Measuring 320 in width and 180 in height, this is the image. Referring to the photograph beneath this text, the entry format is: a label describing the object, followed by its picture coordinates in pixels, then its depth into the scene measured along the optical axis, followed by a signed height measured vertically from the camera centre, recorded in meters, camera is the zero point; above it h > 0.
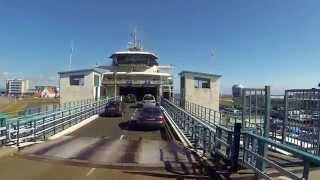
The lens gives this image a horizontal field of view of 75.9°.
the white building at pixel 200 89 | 26.64 +0.50
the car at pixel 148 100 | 24.84 -1.00
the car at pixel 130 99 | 32.38 -1.12
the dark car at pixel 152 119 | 13.13 -1.72
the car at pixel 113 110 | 18.42 -1.64
